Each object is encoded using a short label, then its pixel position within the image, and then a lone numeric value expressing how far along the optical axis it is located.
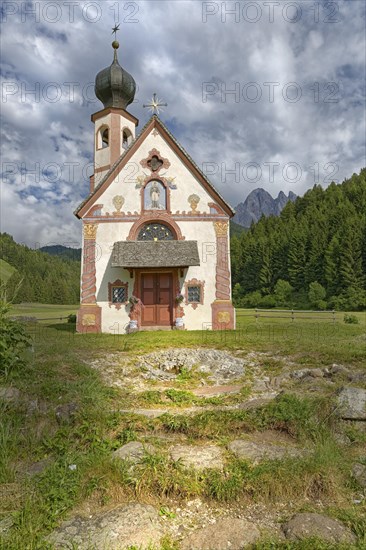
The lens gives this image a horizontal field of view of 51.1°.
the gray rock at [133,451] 5.26
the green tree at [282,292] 63.66
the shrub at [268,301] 63.16
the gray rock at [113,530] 3.84
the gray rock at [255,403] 7.11
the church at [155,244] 20.22
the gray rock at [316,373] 9.26
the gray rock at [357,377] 8.48
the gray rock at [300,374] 9.49
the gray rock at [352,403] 6.43
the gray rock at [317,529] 3.90
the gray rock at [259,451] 5.39
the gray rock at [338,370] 9.20
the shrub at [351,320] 28.40
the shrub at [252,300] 66.54
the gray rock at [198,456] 5.27
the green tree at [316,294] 58.56
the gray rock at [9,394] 6.68
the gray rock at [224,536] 3.91
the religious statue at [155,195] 21.23
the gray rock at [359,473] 4.93
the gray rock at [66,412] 6.42
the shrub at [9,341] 7.72
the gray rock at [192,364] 10.82
